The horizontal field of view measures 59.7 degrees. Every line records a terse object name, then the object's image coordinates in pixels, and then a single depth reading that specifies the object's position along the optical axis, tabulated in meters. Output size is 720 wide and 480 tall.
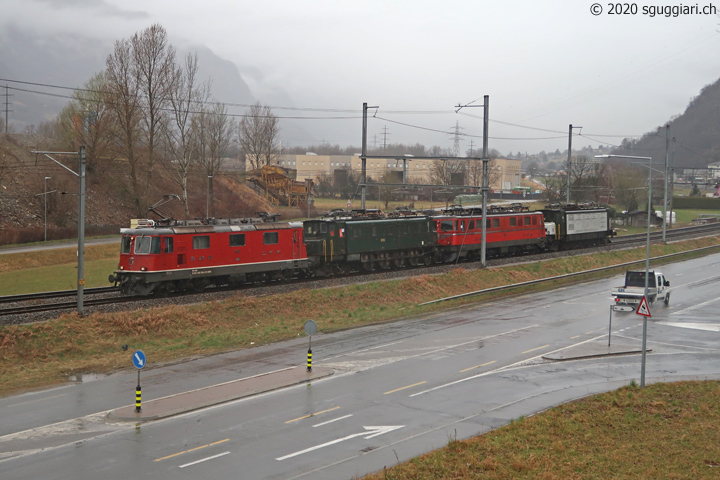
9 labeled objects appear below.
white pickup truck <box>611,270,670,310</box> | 35.93
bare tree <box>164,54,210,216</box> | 60.03
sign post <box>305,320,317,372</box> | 22.14
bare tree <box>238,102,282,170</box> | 94.29
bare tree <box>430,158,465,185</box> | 89.06
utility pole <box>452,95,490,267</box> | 40.69
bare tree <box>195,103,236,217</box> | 76.81
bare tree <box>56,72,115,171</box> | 70.38
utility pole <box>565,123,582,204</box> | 58.12
